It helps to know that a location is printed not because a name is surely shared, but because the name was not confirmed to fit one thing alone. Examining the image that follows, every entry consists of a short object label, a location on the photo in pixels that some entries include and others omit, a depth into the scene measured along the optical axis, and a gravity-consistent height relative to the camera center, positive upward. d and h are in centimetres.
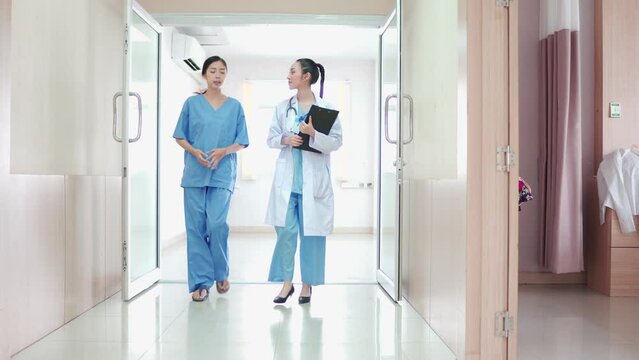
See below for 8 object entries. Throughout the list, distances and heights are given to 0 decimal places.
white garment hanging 345 -3
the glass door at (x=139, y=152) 325 +20
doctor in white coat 324 -7
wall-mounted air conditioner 589 +143
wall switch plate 377 +50
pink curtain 364 +14
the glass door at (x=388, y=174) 325 +6
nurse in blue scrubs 330 +7
